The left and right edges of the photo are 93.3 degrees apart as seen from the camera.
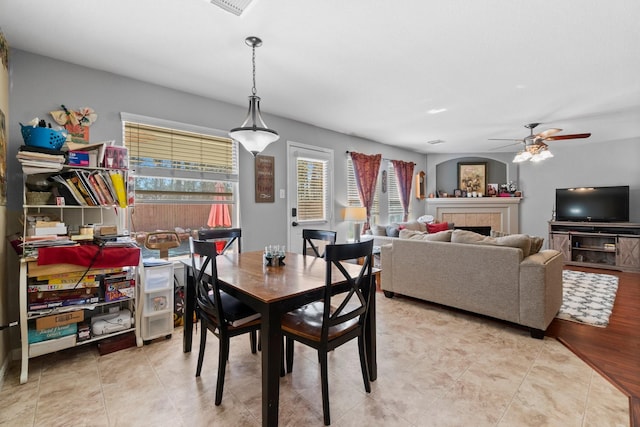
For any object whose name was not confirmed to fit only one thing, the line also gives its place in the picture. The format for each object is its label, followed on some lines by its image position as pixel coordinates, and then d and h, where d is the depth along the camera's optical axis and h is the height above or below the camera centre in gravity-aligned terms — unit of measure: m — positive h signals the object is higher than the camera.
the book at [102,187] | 2.47 +0.20
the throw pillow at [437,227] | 6.13 -0.37
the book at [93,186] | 2.43 +0.21
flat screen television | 5.63 +0.08
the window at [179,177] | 3.12 +0.38
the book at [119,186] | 2.54 +0.22
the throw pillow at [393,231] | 5.32 -0.39
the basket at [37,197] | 2.28 +0.11
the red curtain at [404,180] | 6.57 +0.66
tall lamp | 5.16 -0.08
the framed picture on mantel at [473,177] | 7.30 +0.77
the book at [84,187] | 2.41 +0.20
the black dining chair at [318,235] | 2.79 -0.24
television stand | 5.37 -0.68
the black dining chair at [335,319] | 1.71 -0.70
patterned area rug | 3.22 -1.15
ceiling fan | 4.37 +0.92
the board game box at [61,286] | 2.19 -0.56
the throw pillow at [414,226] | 5.94 -0.33
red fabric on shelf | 2.14 -0.33
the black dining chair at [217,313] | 1.87 -0.68
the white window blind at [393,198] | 6.48 +0.25
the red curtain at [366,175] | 5.55 +0.65
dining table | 1.59 -0.48
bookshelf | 2.17 -0.38
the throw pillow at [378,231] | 5.33 -0.38
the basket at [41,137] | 2.20 +0.56
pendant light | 2.36 +0.61
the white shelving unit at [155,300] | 2.63 -0.80
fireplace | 6.95 -0.06
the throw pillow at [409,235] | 3.75 -0.32
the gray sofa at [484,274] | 2.76 -0.68
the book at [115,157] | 2.55 +0.47
